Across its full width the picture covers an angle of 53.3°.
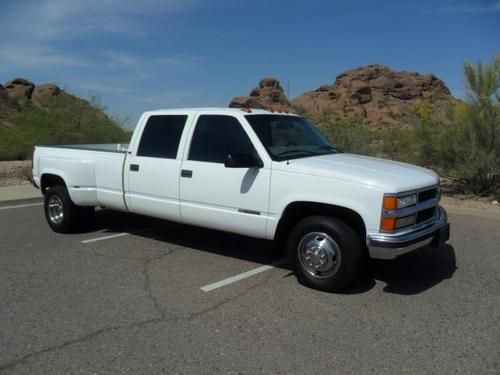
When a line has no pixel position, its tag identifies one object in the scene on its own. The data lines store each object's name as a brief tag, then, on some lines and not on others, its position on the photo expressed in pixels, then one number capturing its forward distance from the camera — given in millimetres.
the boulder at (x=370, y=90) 112938
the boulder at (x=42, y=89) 68688
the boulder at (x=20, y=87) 70075
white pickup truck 5000
